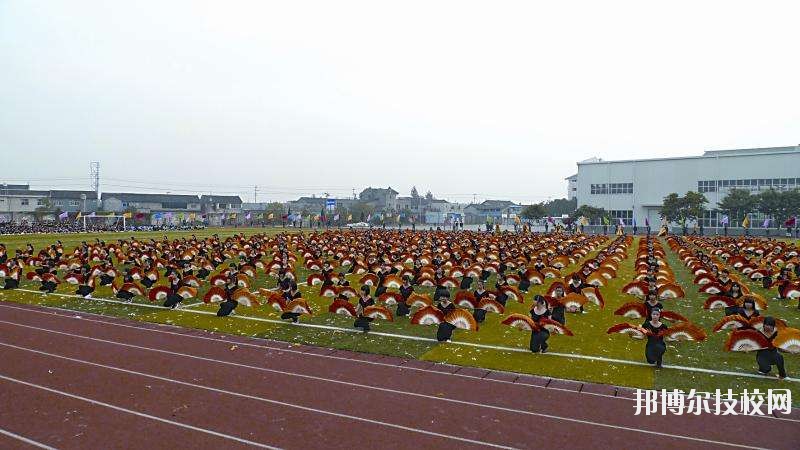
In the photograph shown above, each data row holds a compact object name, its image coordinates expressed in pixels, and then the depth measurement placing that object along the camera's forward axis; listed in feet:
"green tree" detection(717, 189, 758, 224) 200.54
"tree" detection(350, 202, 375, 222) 363.93
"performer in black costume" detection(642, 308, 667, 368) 39.97
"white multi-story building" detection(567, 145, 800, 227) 216.74
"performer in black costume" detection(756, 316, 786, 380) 36.91
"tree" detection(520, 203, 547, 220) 258.98
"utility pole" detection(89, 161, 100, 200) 357.61
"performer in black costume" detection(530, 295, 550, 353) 44.34
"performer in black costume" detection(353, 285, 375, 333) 52.33
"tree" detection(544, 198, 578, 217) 386.52
